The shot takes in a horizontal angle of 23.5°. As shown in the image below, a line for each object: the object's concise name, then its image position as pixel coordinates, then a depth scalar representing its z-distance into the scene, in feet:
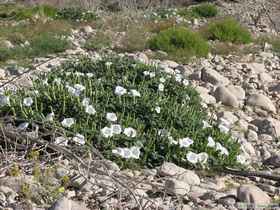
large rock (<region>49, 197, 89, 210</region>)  10.45
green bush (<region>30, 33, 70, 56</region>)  27.68
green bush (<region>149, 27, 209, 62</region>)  28.14
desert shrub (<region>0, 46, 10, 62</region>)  26.18
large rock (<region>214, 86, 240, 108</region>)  20.51
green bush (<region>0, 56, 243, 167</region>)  13.79
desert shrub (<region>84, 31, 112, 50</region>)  29.76
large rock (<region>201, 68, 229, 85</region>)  22.45
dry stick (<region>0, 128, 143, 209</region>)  11.07
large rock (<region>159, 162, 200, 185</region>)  13.17
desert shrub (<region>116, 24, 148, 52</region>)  29.30
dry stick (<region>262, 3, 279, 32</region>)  44.48
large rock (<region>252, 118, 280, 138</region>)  18.03
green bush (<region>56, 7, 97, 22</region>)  45.37
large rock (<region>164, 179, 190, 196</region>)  12.19
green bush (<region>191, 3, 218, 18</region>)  53.93
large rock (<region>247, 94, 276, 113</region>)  20.52
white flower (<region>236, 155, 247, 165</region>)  14.62
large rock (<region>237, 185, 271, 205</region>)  12.10
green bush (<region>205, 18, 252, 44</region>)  34.06
